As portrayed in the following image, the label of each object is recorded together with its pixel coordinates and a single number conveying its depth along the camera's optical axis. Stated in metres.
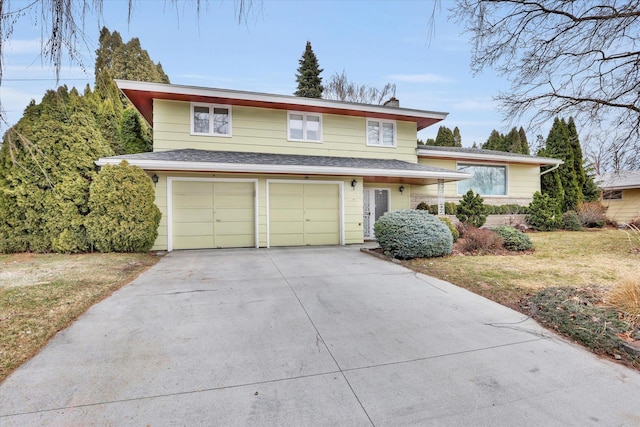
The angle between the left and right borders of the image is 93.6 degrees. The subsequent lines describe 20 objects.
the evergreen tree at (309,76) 24.75
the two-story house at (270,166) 9.65
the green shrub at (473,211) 12.21
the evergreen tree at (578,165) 16.56
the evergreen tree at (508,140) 22.23
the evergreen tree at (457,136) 25.56
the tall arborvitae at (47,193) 8.03
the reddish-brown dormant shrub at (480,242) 8.90
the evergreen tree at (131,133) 13.32
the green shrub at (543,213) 13.95
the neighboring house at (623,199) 17.34
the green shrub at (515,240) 9.12
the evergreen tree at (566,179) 16.08
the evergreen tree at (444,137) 21.77
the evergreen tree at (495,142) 23.55
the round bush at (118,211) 8.09
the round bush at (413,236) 7.75
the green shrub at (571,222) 14.41
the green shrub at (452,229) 9.82
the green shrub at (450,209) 12.93
